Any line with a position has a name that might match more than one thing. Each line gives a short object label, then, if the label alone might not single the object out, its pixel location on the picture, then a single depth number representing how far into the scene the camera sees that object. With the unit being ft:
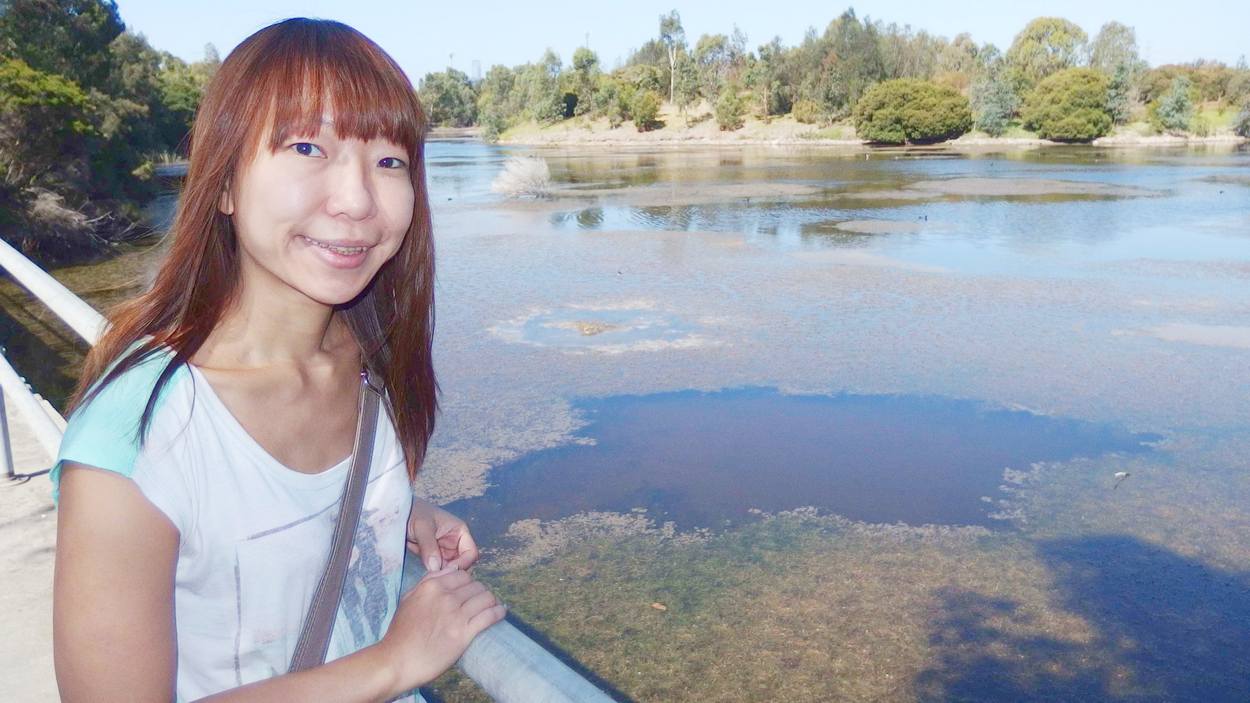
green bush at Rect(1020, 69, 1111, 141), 178.40
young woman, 3.39
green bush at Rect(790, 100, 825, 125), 214.90
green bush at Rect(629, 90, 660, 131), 242.58
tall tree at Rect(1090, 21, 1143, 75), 263.70
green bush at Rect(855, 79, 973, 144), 183.01
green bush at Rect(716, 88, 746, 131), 228.02
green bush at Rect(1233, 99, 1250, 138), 168.76
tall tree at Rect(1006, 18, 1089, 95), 209.97
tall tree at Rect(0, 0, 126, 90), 69.36
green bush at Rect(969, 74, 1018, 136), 189.67
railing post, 10.57
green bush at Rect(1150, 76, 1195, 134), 177.47
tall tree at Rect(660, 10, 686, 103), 302.66
